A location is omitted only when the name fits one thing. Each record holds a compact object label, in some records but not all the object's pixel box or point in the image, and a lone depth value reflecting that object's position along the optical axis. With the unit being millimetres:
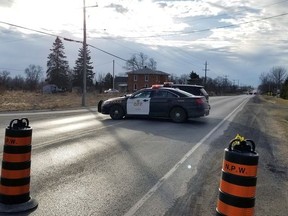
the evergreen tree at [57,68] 65157
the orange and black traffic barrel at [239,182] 2444
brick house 66737
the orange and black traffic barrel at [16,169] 3210
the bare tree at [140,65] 79800
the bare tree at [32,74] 86296
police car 10914
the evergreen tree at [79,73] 70706
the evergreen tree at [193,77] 62345
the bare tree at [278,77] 96715
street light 21385
